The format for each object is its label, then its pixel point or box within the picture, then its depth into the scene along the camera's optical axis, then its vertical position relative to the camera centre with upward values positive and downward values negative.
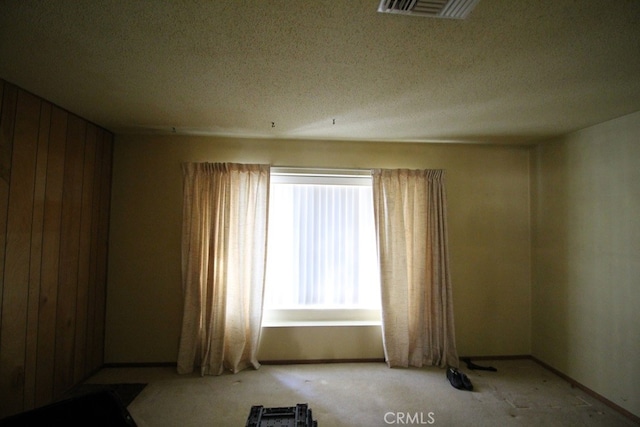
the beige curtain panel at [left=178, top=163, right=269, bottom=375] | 2.41 -0.32
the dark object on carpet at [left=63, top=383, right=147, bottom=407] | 2.04 -1.32
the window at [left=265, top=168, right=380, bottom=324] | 2.71 -0.21
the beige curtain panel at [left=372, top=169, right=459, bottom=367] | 2.55 -0.35
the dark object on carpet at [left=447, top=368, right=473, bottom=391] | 2.18 -1.26
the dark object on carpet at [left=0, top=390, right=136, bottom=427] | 1.05 -0.79
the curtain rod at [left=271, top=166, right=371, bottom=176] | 2.67 +0.63
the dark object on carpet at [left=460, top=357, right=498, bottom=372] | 2.50 -1.30
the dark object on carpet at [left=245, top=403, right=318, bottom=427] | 1.50 -1.13
